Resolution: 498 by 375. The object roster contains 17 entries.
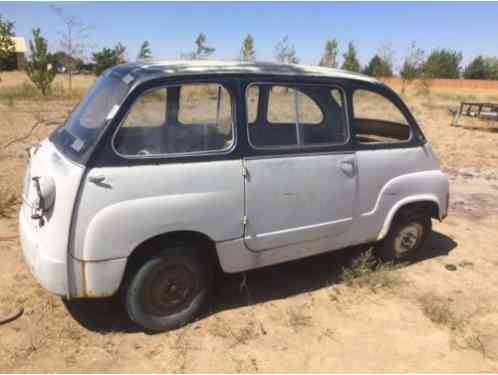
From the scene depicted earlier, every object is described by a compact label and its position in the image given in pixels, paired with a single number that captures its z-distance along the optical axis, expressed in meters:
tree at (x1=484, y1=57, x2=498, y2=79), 67.19
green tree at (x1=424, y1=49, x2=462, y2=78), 70.06
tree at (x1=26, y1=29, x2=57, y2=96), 19.48
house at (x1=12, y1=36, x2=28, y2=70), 51.30
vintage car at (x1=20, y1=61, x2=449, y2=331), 2.71
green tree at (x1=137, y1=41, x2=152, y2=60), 30.45
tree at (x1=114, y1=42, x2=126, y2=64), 28.50
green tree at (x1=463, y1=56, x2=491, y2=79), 68.15
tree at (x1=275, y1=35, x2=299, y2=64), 27.77
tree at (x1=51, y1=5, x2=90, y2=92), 25.77
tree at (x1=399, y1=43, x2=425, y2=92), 30.50
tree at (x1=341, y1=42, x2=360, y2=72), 36.72
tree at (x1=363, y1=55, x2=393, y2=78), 34.91
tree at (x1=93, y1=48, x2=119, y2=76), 38.22
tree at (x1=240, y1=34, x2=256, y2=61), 28.22
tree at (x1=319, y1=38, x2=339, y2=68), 34.47
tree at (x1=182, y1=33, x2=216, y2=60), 25.95
